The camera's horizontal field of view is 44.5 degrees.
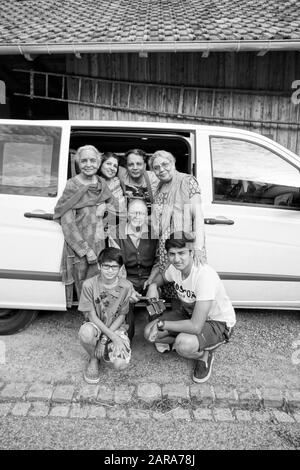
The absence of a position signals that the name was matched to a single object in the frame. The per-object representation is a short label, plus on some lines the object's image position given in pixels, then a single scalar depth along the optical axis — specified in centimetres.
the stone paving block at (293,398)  226
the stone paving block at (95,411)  215
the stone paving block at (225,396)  227
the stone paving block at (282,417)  213
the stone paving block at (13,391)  230
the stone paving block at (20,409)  216
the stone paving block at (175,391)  231
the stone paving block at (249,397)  227
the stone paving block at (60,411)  215
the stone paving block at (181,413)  215
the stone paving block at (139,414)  215
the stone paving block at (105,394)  229
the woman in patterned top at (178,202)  263
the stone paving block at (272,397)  226
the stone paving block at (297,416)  215
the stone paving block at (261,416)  214
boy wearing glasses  243
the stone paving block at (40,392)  229
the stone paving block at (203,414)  214
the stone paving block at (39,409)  216
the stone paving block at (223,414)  215
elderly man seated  275
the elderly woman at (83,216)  270
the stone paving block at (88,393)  230
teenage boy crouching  234
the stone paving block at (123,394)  228
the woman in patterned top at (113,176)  286
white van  280
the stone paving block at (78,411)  215
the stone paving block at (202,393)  229
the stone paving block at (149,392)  230
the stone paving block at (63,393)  228
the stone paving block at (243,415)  214
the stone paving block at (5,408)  216
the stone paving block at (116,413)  215
